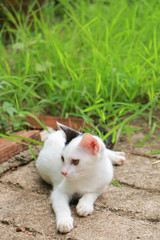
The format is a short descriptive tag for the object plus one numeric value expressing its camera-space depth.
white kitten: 1.52
